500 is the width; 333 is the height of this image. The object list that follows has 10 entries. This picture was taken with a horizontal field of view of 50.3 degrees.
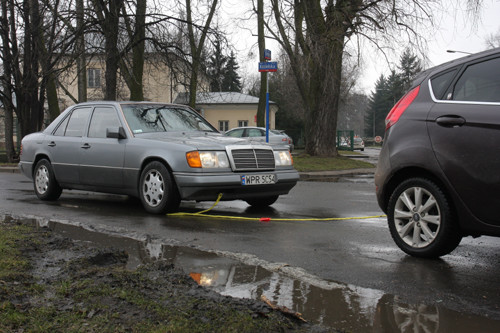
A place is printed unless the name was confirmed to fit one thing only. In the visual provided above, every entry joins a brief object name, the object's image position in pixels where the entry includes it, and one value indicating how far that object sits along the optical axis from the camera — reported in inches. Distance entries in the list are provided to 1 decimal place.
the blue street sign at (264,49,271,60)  649.6
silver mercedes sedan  275.1
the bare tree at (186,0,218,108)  710.5
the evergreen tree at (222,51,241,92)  2928.2
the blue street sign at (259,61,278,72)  633.0
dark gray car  164.1
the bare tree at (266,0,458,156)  737.6
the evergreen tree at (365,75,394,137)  3909.9
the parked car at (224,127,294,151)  1161.4
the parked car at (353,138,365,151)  2207.9
